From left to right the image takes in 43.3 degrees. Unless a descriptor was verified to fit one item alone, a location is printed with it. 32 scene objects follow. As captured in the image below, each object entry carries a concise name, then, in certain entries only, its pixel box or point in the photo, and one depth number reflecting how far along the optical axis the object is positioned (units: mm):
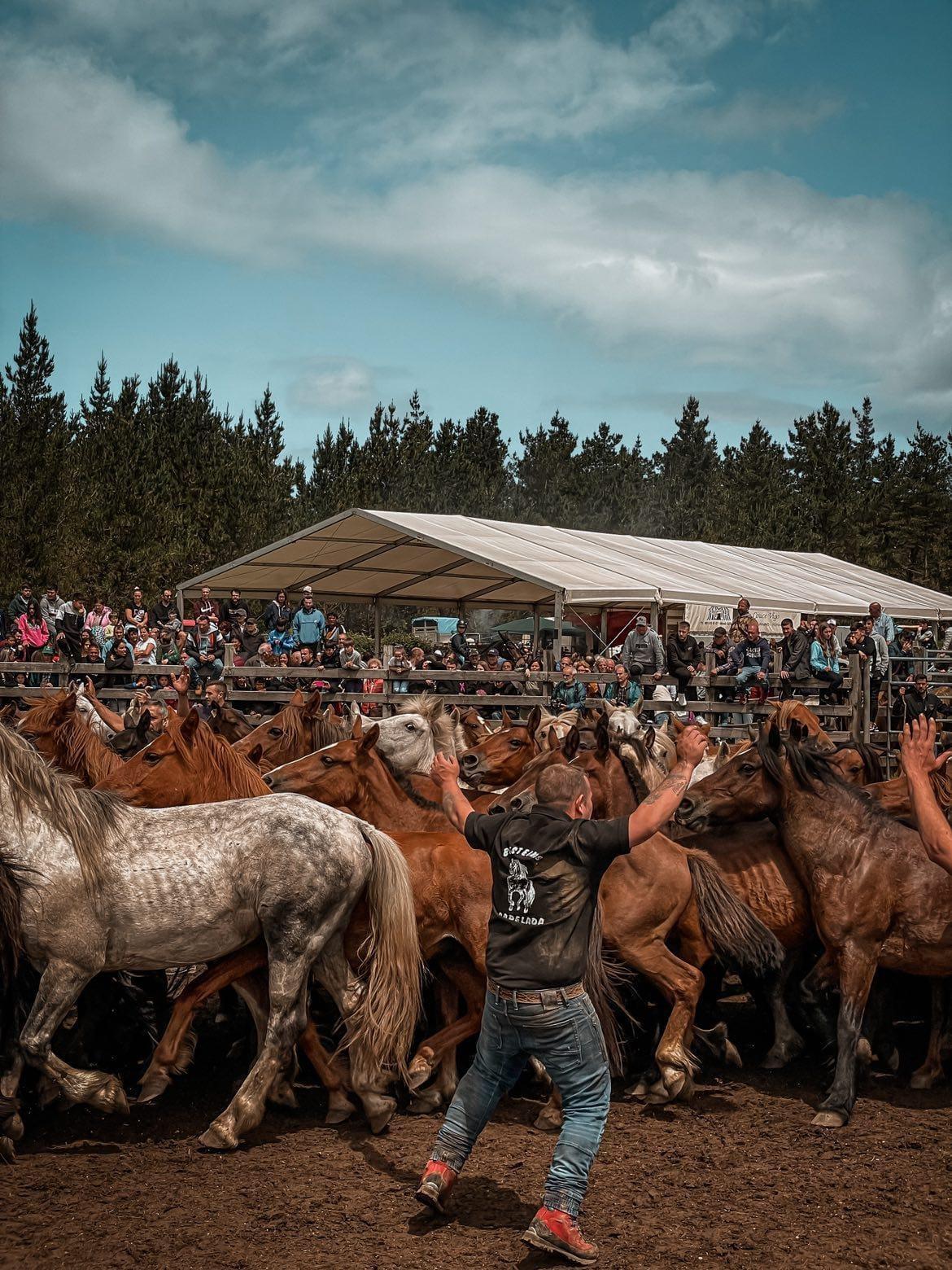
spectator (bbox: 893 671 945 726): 15719
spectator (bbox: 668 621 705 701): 14422
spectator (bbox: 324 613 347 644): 19297
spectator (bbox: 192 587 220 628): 19500
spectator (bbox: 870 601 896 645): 19031
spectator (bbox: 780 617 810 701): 14720
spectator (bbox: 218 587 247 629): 20278
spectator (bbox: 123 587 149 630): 21372
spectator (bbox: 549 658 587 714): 15195
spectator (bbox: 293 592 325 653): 19828
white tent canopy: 21609
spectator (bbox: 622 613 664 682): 16766
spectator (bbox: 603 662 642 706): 14734
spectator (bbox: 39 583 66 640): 20359
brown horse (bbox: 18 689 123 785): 8508
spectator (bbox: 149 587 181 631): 21297
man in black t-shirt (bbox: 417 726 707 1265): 4445
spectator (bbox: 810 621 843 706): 14953
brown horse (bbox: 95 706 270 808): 7332
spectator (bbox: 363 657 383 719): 16094
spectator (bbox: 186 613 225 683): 16312
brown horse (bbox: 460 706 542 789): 10211
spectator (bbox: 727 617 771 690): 14352
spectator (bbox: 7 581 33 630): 19906
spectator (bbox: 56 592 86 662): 16984
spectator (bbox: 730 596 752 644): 14859
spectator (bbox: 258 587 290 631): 21083
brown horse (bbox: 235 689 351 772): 10234
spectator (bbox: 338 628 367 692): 16547
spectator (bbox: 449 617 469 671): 20098
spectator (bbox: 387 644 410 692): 16047
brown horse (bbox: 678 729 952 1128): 6359
